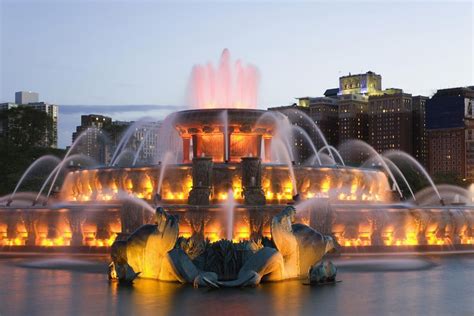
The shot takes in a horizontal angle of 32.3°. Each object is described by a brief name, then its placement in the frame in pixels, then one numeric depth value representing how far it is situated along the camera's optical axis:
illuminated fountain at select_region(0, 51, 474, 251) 32.50
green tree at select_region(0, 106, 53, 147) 88.38
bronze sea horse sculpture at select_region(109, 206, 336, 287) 21.84
